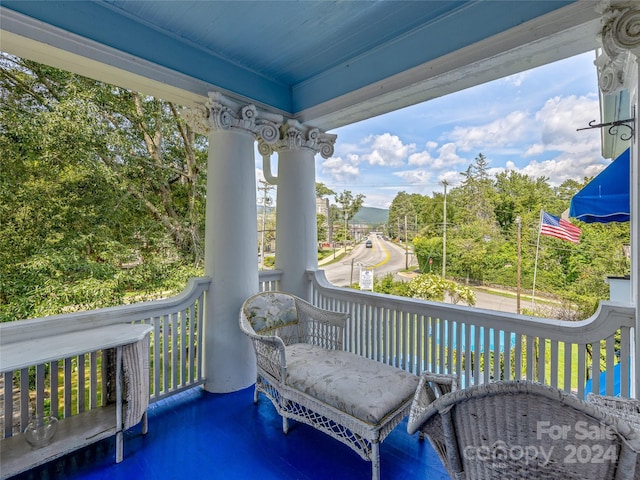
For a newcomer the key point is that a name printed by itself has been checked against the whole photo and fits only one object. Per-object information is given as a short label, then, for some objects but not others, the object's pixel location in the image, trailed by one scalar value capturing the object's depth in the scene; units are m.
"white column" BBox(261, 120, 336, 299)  3.28
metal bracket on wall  1.64
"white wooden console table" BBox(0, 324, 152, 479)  1.53
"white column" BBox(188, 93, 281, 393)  2.65
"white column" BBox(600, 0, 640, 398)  1.45
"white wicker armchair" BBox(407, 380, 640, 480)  0.75
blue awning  1.95
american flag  3.57
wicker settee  1.62
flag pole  4.17
